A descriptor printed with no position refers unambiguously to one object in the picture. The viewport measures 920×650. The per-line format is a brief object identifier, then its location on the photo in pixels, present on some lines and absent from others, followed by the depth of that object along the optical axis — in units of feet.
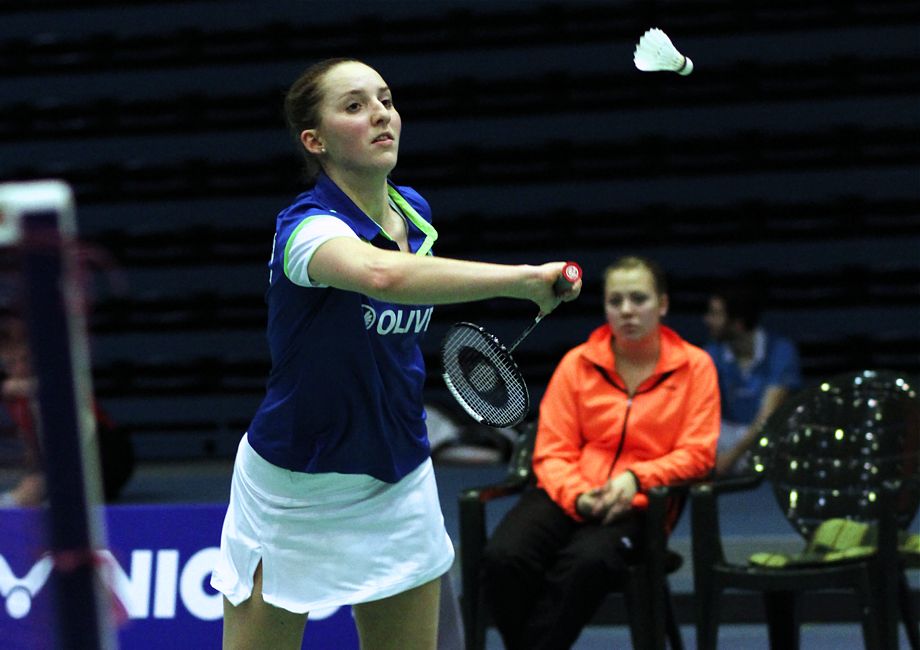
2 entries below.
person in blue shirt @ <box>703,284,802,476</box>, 46.11
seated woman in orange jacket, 29.32
